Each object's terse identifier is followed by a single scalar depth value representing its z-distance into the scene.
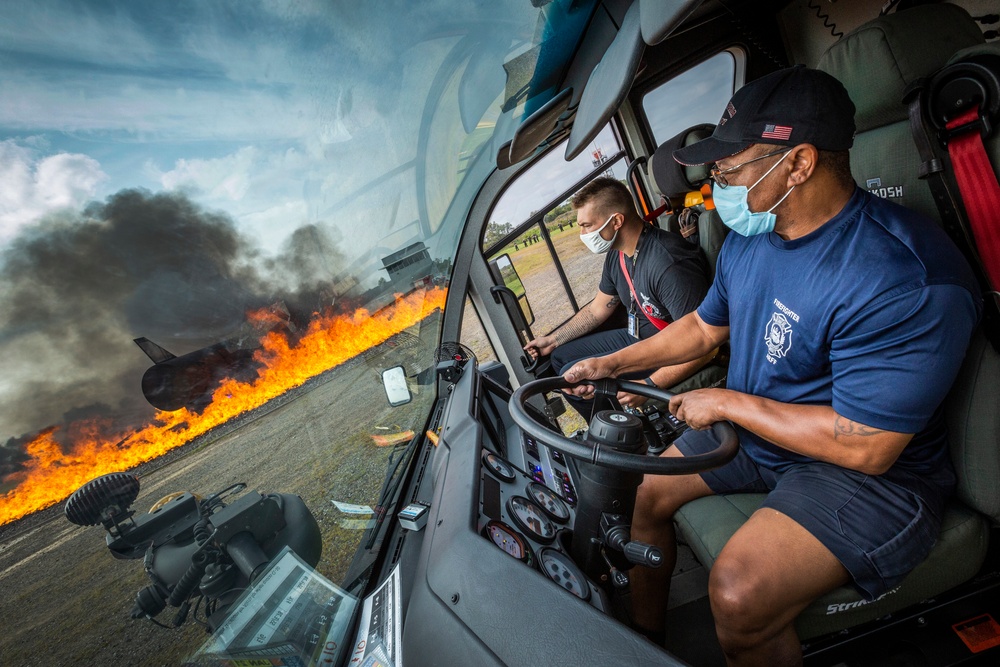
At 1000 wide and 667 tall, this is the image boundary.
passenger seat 2.87
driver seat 1.00
